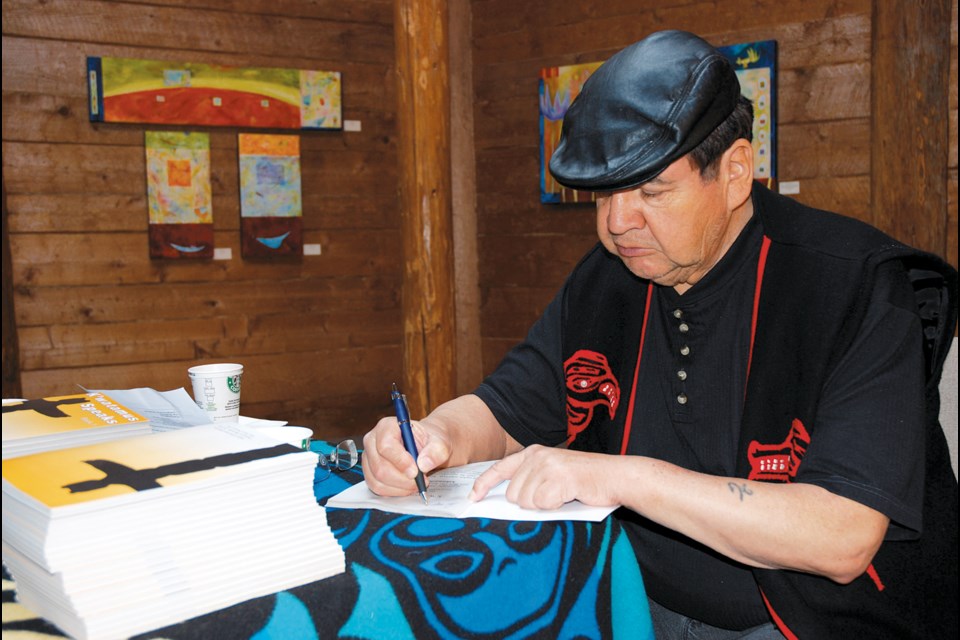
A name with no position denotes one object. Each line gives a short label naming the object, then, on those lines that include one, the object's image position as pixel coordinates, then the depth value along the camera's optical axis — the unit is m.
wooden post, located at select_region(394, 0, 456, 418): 3.76
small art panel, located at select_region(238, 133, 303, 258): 5.07
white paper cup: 1.33
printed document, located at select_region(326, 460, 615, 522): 1.08
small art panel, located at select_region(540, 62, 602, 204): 5.13
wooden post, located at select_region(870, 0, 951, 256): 4.07
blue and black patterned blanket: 0.84
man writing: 1.12
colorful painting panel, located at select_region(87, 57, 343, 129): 4.73
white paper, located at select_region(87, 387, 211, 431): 1.15
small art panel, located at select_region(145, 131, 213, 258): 4.87
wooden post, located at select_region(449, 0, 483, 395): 5.64
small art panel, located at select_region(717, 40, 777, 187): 4.55
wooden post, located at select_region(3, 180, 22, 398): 4.56
